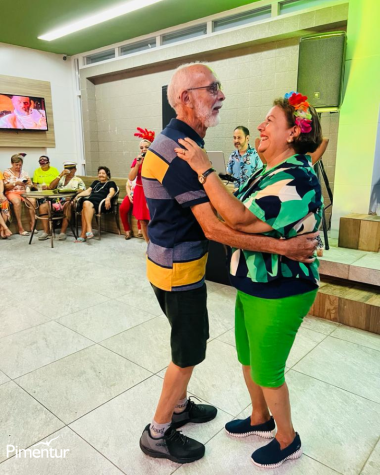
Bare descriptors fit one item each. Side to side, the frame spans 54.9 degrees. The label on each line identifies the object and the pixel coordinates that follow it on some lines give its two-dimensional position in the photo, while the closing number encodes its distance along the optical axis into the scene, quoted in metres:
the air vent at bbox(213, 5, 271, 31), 4.94
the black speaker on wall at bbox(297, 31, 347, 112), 3.44
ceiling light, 4.86
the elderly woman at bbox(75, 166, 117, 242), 5.69
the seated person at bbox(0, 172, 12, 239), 5.78
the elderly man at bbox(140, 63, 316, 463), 1.22
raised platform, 2.86
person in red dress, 4.26
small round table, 5.15
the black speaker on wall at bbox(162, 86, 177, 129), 5.53
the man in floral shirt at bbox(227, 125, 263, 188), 4.20
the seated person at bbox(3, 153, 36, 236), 5.97
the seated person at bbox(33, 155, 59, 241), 6.56
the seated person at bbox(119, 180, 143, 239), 5.48
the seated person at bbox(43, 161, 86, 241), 5.81
